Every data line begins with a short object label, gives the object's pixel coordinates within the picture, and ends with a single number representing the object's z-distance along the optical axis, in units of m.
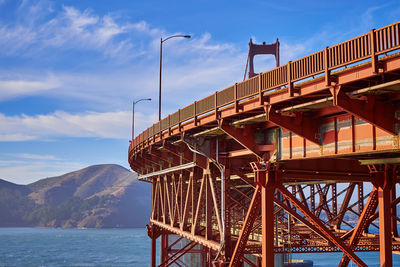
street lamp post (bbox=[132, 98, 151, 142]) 67.35
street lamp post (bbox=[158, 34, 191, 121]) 44.29
